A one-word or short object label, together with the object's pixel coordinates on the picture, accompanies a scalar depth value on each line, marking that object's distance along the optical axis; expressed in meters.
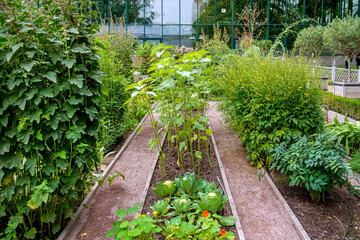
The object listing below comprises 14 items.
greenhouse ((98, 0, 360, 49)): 19.80
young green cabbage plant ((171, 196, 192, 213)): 3.11
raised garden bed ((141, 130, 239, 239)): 3.49
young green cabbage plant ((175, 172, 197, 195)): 3.52
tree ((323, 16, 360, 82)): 12.57
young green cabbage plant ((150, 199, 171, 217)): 3.13
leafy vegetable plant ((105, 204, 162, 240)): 2.41
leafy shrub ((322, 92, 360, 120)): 8.93
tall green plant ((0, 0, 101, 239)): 2.55
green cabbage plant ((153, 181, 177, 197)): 3.56
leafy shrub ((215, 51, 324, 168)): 4.23
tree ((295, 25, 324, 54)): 16.51
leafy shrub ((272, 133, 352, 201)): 3.23
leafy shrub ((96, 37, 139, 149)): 5.66
